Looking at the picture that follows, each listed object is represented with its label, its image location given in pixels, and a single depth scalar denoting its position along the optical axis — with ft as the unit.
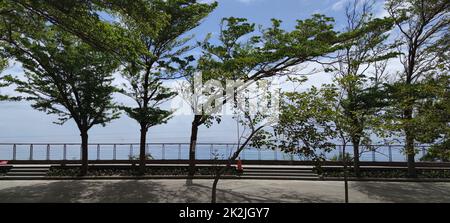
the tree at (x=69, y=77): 63.46
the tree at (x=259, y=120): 30.27
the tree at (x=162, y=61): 65.21
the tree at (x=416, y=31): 65.46
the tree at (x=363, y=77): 38.11
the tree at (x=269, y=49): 55.98
